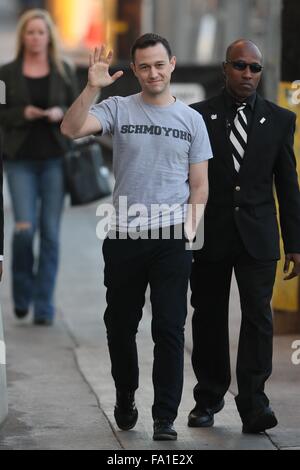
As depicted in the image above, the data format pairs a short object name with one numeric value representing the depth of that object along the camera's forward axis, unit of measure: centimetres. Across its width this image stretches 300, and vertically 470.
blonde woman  1249
